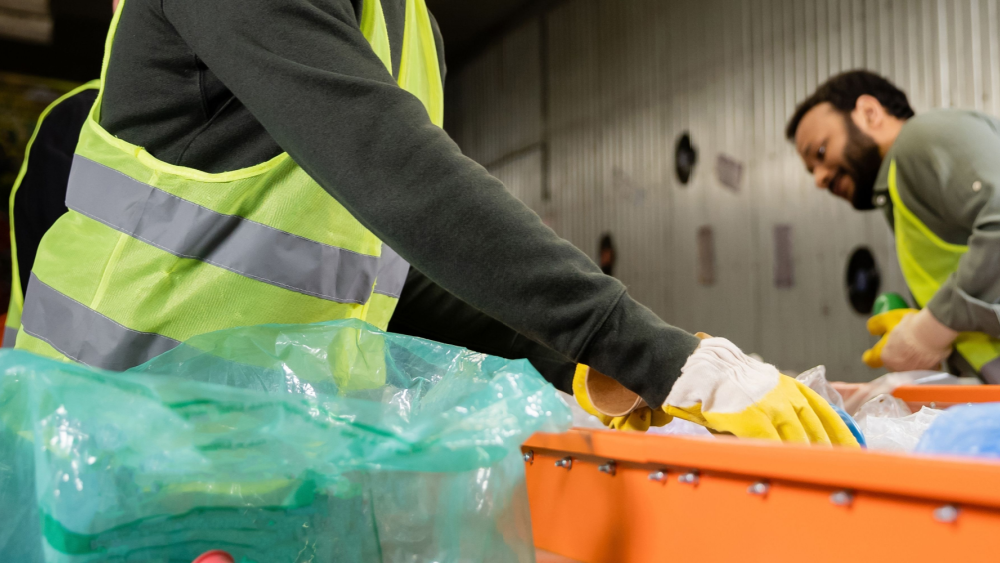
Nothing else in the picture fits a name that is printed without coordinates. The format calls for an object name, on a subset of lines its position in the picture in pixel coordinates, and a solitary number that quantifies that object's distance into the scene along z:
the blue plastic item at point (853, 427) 0.81
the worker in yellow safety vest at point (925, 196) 2.04
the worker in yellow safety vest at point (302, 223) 0.69
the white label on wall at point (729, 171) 4.55
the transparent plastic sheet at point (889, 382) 1.47
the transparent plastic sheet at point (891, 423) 0.88
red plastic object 0.49
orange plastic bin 0.45
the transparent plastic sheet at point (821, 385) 1.30
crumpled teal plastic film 0.50
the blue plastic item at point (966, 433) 0.55
